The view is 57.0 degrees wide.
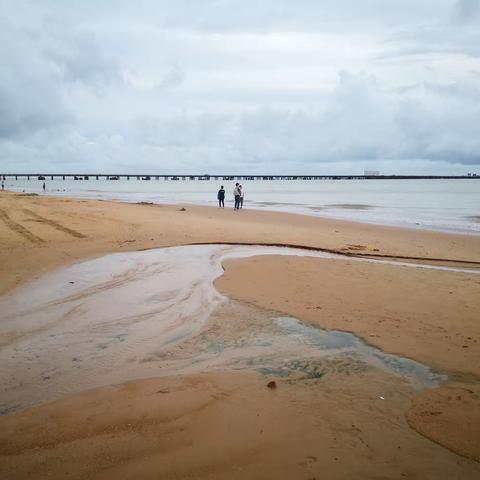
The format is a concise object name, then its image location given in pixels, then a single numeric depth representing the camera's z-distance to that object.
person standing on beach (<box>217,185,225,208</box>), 38.07
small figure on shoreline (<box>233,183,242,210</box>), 35.47
